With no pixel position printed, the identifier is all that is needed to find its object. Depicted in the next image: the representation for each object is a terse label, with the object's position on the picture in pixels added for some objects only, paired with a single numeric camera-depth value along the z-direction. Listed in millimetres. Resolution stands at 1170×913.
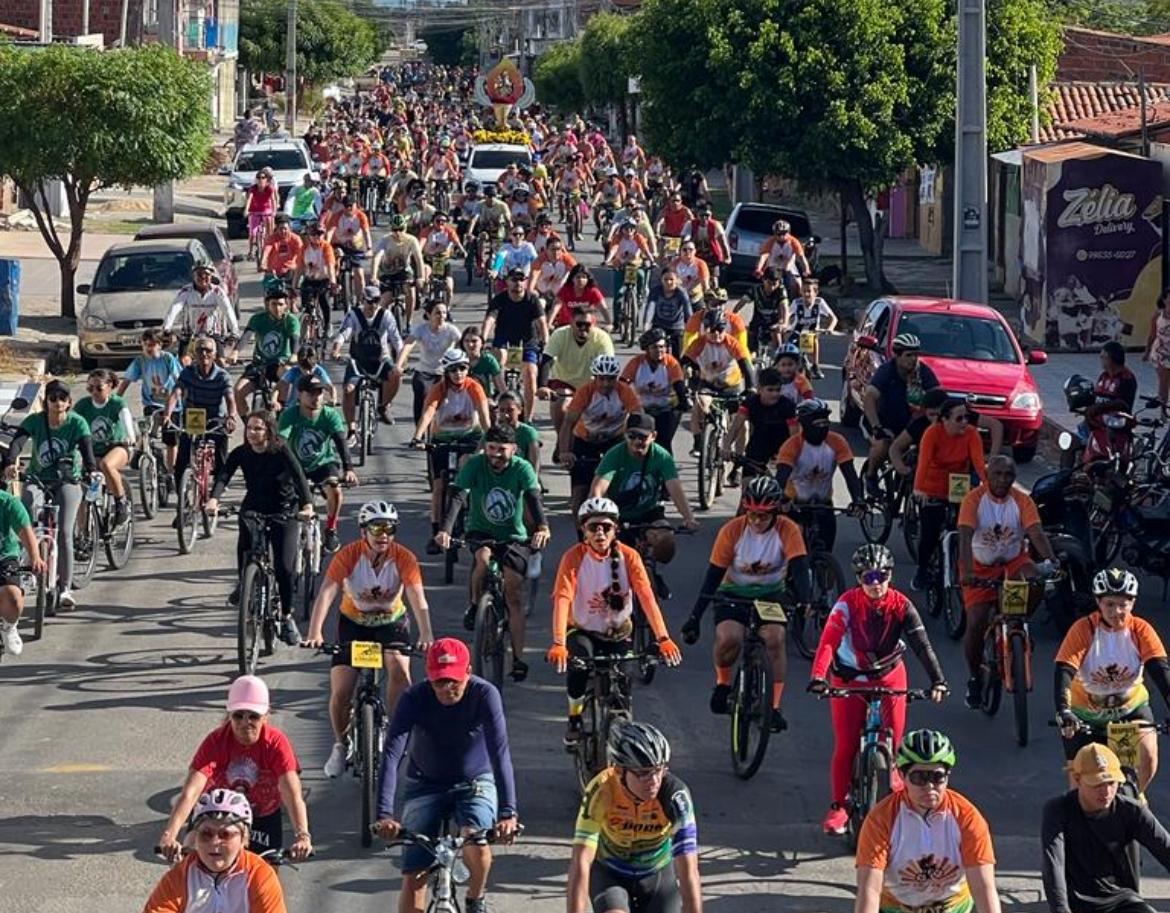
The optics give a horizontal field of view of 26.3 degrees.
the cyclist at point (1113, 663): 12312
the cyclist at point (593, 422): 18328
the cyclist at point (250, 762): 10031
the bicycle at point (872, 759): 11984
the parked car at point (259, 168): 49406
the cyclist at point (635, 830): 9273
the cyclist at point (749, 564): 13773
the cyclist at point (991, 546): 15062
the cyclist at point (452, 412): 18781
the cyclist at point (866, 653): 12195
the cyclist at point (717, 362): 21750
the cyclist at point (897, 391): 20062
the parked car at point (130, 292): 30359
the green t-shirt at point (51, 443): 17797
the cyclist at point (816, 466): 17172
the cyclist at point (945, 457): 17438
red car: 24219
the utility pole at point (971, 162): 28016
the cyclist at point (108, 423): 19000
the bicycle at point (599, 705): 12992
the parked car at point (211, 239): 32812
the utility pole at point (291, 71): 86500
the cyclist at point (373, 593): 12898
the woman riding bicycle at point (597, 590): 13156
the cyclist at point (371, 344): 23062
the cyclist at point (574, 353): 21344
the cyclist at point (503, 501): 15219
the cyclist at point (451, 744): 10359
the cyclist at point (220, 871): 8539
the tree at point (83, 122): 33906
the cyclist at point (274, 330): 23359
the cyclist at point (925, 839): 9234
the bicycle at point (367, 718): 12266
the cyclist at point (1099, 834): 9523
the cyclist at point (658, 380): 20125
